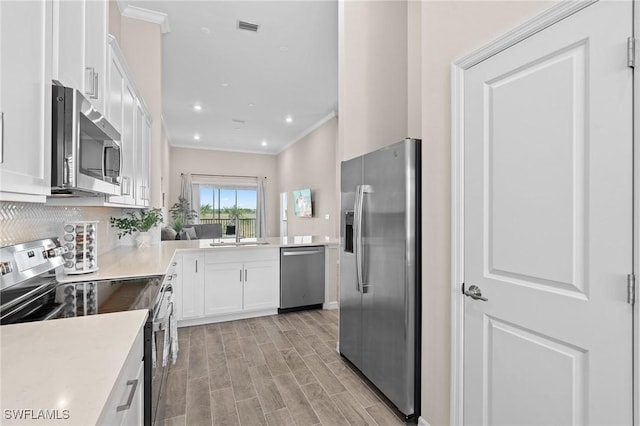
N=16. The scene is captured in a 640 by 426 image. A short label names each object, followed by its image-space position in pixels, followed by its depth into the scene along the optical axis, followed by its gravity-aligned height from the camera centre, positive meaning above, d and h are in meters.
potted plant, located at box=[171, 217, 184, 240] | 6.88 -0.33
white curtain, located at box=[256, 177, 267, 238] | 9.55 +0.09
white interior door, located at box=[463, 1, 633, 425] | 1.03 -0.05
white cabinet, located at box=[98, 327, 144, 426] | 0.76 -0.53
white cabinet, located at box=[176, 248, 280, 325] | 3.50 -0.84
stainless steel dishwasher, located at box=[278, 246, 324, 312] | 3.95 -0.83
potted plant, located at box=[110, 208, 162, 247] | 3.10 -0.11
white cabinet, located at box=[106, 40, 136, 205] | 1.93 +0.68
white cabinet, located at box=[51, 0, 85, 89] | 1.15 +0.68
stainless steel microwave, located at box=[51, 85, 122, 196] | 1.13 +0.27
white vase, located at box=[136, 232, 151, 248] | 3.39 -0.29
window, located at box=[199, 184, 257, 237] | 9.34 +0.21
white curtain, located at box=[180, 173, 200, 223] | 8.81 +0.60
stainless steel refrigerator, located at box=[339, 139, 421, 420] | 1.94 -0.38
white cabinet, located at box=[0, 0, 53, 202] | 0.85 +0.34
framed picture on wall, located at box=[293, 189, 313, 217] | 6.75 +0.22
